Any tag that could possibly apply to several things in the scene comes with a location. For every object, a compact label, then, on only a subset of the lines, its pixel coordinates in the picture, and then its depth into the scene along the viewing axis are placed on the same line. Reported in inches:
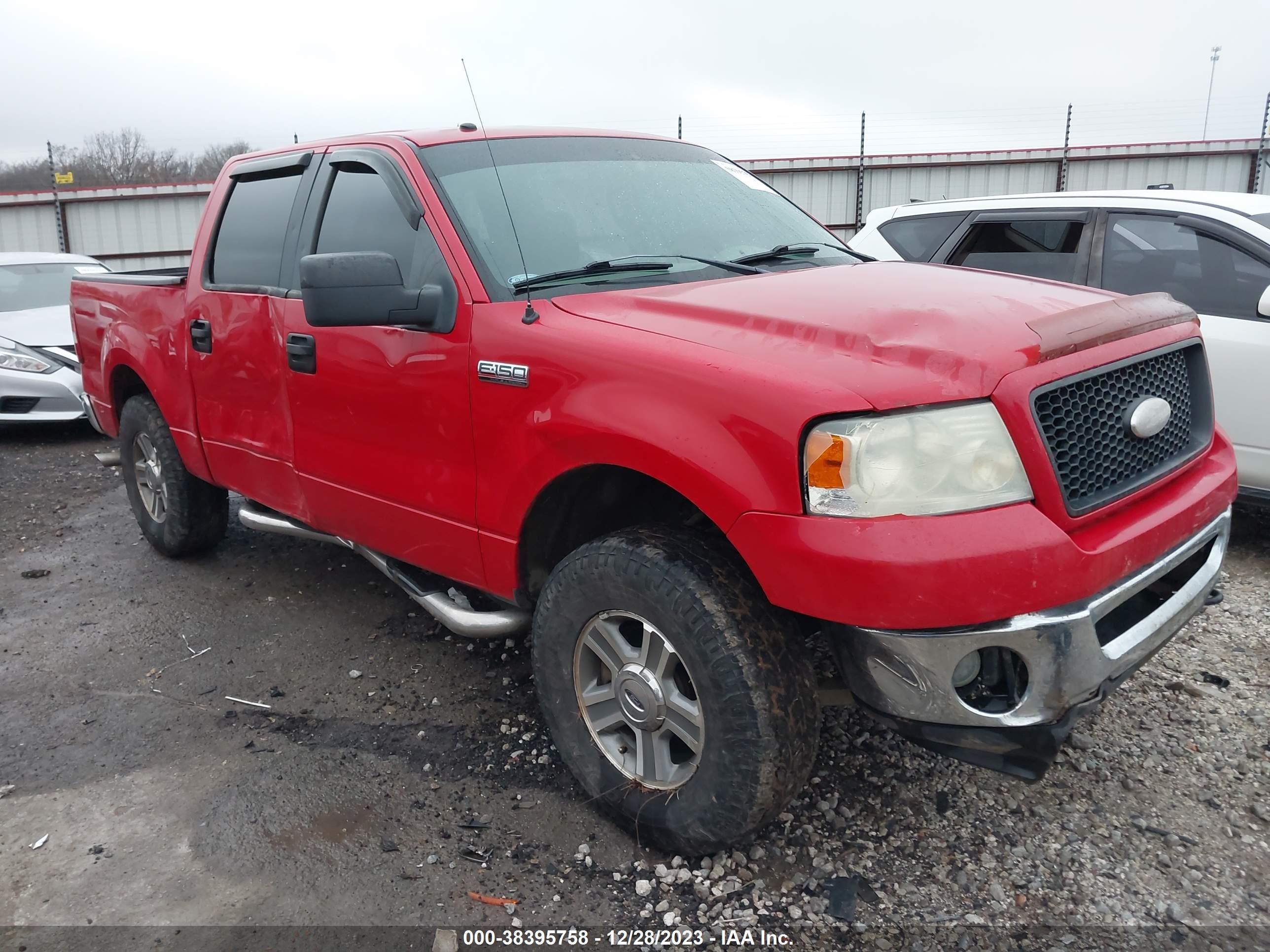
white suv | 173.9
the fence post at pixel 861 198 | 642.2
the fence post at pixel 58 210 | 669.9
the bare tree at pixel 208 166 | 704.4
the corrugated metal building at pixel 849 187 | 636.7
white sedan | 310.2
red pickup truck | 80.7
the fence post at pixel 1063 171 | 602.5
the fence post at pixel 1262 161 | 526.0
